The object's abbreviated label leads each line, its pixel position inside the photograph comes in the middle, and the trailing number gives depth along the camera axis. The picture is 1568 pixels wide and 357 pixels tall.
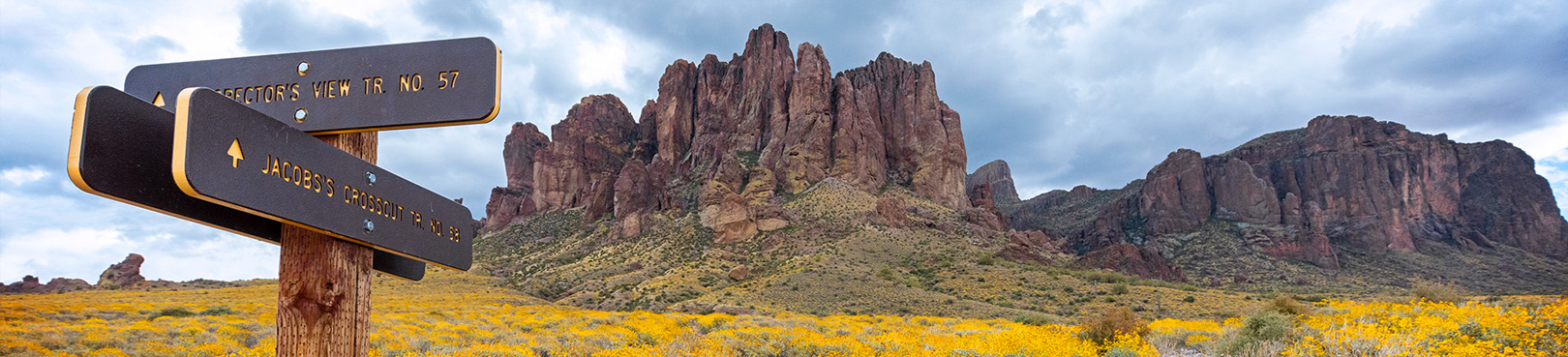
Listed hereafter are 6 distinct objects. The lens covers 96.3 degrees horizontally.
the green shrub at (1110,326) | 14.58
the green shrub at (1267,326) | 11.37
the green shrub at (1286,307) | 17.90
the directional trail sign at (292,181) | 1.99
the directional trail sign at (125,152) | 1.86
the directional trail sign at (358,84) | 2.87
